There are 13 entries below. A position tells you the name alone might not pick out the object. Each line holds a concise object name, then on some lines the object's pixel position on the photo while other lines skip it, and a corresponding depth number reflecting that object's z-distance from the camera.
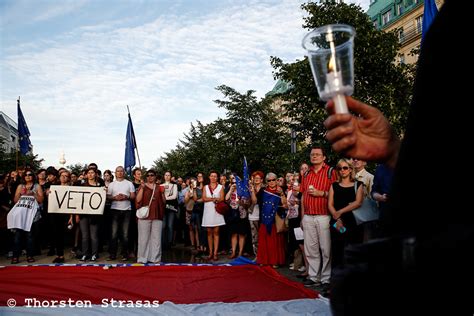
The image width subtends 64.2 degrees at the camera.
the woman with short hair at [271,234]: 8.41
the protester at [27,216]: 8.89
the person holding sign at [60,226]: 9.02
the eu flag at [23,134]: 12.79
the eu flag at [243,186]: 9.43
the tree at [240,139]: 35.09
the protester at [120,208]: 9.40
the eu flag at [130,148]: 12.34
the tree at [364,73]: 17.50
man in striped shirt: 6.42
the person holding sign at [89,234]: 9.11
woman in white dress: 9.67
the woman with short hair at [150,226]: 8.91
